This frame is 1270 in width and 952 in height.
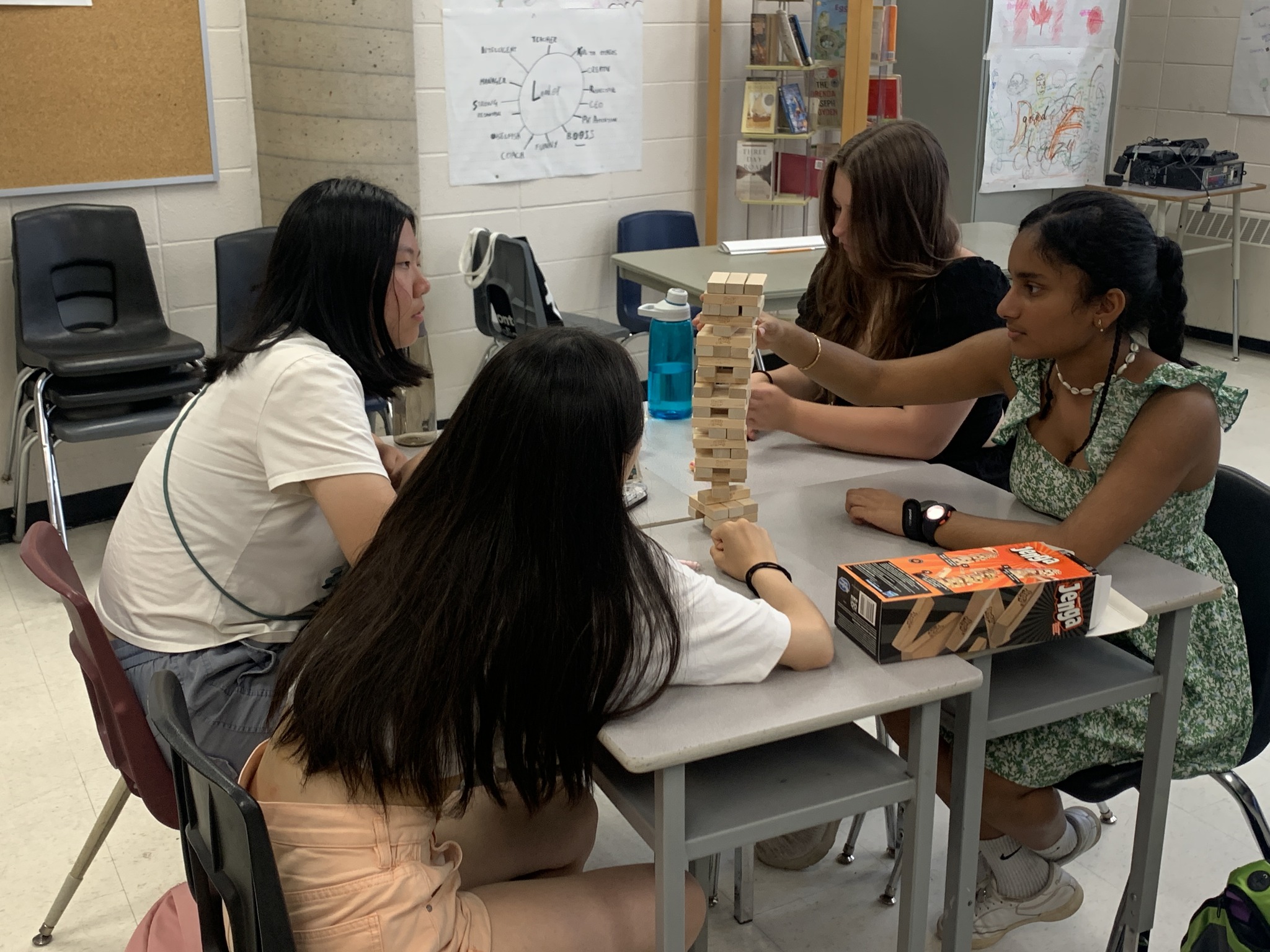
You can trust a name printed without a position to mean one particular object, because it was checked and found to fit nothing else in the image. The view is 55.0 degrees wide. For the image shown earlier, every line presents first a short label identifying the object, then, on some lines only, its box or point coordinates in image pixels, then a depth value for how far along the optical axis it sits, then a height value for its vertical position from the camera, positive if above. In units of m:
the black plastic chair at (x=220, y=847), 1.19 -0.75
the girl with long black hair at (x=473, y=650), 1.25 -0.55
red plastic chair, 1.57 -0.75
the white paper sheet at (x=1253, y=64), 5.40 +0.19
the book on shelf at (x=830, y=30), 4.49 +0.27
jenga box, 1.44 -0.57
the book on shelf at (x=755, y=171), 4.76 -0.24
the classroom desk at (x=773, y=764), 1.33 -0.79
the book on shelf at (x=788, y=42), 4.55 +0.23
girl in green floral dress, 1.70 -0.52
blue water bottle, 2.43 -0.51
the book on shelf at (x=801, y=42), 4.54 +0.24
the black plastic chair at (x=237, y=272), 3.72 -0.49
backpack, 1.50 -0.97
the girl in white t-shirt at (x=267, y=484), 1.70 -0.51
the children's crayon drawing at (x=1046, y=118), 5.37 -0.04
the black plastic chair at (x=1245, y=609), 1.82 -0.72
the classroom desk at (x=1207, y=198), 5.10 -0.39
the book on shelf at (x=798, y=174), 4.70 -0.25
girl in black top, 2.25 -0.33
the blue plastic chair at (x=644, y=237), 4.69 -0.49
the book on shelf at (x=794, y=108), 4.62 +0.00
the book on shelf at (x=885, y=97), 4.72 +0.04
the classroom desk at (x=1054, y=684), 1.62 -0.77
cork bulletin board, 3.49 +0.03
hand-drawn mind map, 4.31 +0.05
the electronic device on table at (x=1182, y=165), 5.16 -0.24
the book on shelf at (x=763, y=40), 4.59 +0.24
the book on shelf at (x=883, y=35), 4.60 +0.26
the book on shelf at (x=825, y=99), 4.60 +0.03
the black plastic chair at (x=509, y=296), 3.63 -0.57
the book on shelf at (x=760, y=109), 4.64 -0.01
